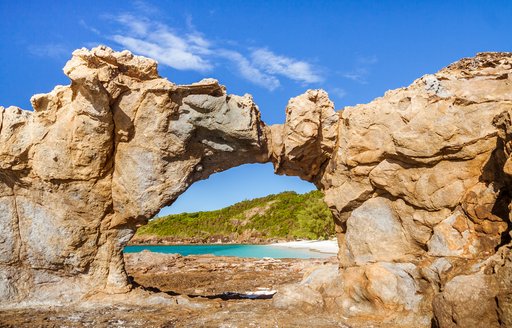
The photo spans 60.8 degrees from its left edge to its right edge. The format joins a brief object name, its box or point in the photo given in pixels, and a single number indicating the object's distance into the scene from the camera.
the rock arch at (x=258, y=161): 9.43
